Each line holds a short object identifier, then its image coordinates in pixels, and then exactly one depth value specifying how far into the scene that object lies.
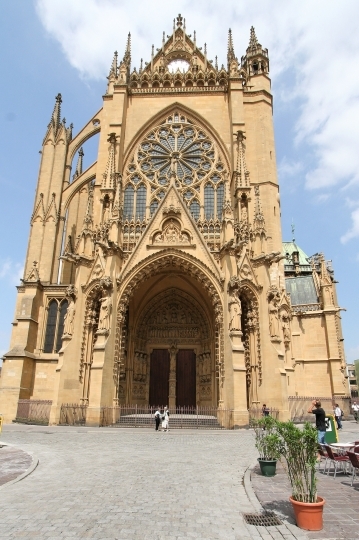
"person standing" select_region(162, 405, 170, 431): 16.69
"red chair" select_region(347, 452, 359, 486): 6.97
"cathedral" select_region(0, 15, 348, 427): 19.33
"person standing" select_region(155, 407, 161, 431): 16.73
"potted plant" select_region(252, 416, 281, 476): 7.07
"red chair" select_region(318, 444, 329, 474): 8.66
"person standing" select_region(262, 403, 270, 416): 17.17
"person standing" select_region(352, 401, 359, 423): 27.60
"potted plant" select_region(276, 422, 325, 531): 4.68
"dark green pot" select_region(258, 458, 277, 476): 7.83
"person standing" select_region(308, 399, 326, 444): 9.73
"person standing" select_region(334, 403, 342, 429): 19.42
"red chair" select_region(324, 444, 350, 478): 7.80
